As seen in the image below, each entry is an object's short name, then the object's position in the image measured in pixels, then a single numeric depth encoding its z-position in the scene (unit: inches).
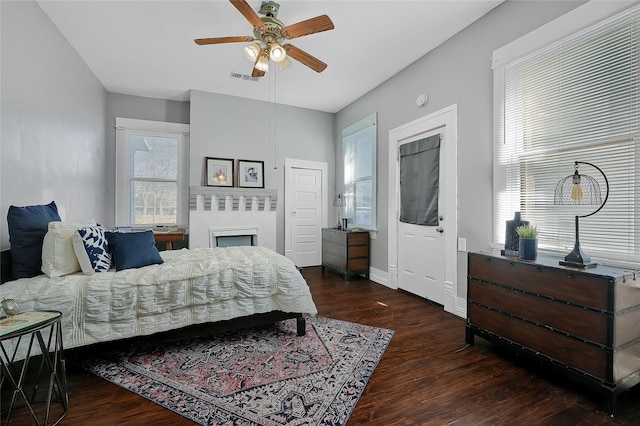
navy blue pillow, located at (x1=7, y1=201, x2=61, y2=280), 81.3
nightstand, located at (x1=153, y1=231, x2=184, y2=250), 164.7
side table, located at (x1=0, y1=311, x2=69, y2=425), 56.1
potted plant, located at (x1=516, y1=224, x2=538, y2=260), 81.2
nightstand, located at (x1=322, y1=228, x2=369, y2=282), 176.6
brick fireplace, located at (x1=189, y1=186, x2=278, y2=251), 180.7
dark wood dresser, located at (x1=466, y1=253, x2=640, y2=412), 62.9
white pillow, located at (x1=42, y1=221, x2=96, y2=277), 81.7
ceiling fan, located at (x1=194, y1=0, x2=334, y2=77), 90.6
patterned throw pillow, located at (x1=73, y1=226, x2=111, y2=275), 84.4
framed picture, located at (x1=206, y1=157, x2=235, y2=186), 184.2
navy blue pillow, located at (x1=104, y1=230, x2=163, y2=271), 91.9
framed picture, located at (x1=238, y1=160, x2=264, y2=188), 193.0
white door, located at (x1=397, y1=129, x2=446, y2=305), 132.8
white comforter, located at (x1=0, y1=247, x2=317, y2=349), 74.5
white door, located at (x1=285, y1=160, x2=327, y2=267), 207.8
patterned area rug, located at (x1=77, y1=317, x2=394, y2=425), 64.2
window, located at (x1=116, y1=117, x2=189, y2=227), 180.7
